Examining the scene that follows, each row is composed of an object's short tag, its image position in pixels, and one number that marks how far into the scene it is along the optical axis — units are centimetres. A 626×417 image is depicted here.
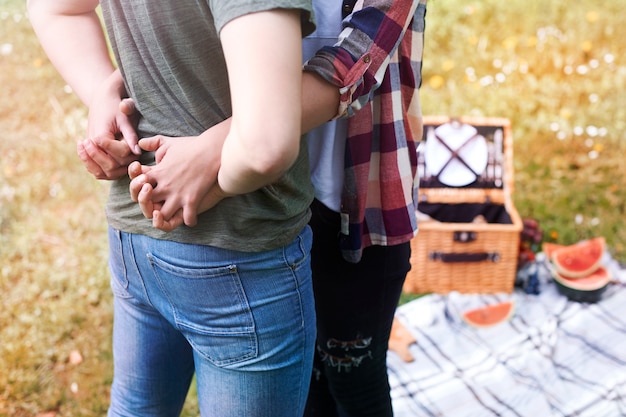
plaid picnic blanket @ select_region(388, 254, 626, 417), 261
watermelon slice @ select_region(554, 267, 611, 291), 309
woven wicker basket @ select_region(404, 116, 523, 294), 317
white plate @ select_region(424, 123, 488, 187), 331
